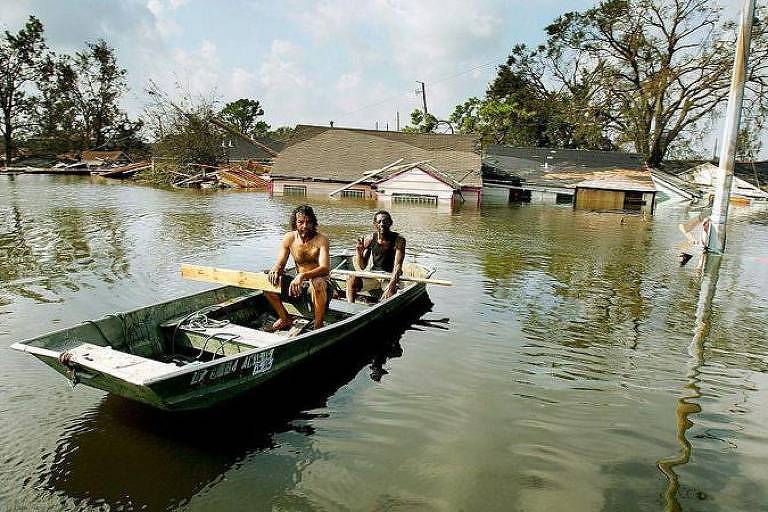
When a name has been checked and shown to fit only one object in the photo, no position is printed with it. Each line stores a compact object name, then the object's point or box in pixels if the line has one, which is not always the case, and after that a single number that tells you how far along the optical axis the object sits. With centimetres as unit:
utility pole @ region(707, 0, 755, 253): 1409
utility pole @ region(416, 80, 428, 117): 5186
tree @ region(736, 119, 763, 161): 3815
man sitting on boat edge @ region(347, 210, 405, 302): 904
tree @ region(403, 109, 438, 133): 5059
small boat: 466
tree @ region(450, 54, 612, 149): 4866
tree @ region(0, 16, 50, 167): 5534
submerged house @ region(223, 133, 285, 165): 5888
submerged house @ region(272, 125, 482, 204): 3169
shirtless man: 689
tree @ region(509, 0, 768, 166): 3741
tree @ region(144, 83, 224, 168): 4153
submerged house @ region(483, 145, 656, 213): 3347
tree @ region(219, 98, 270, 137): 7650
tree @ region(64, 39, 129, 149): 6209
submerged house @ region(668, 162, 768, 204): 4025
